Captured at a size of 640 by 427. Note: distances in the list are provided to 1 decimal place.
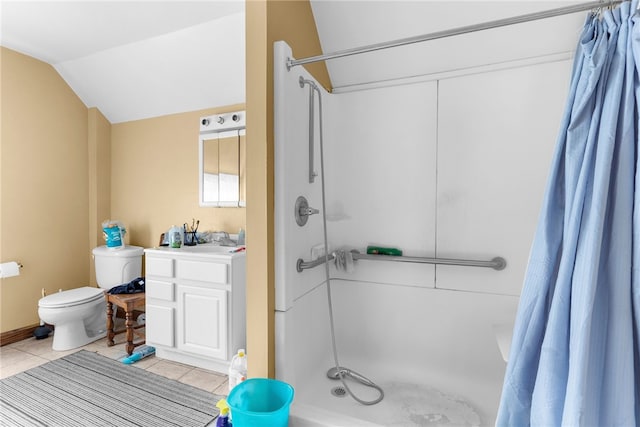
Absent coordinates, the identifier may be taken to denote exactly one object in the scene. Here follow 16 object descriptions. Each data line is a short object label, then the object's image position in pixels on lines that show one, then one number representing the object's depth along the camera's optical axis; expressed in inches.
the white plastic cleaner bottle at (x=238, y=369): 60.8
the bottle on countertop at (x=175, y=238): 99.7
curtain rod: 38.5
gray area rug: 69.6
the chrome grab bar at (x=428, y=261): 61.9
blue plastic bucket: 45.6
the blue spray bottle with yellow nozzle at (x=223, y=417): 54.0
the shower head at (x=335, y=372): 68.4
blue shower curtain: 32.0
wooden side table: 95.8
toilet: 97.7
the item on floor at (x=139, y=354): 93.4
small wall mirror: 106.0
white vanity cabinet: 85.0
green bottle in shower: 73.6
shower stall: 59.3
